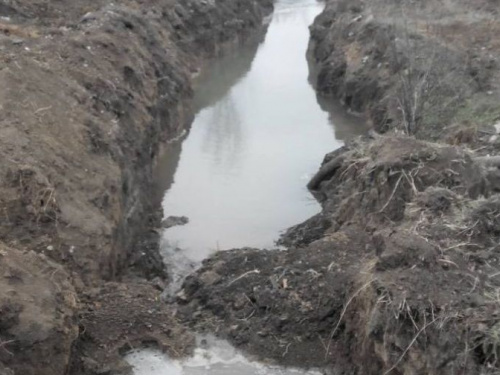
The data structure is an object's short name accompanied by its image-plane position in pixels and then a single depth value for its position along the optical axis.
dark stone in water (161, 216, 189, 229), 14.08
